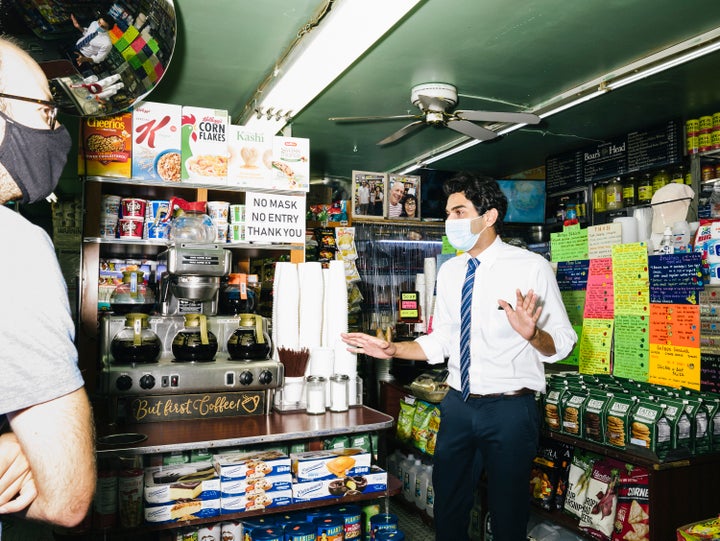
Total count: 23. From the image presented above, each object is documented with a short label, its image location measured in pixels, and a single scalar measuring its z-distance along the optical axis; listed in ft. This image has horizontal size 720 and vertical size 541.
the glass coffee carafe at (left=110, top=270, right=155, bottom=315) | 10.48
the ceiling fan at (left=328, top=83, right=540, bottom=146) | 14.03
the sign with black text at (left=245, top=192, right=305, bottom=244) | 10.38
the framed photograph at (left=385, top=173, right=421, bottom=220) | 16.81
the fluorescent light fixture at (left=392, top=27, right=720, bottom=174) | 12.55
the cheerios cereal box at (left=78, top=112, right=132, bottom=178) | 9.22
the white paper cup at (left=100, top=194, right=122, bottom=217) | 9.70
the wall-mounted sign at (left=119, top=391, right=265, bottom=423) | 8.12
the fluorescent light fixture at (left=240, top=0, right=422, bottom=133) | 9.91
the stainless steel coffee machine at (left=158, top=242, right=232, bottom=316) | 9.09
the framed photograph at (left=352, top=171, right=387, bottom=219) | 16.40
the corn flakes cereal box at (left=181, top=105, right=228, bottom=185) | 9.89
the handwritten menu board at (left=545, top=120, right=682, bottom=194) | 17.43
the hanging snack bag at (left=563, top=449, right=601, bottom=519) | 8.61
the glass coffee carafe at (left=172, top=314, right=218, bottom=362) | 8.64
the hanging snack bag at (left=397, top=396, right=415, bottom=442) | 13.30
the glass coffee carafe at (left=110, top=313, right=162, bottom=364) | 8.39
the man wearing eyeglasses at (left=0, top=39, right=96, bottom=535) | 2.76
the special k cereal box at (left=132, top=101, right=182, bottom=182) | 9.57
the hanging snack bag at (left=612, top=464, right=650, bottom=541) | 7.50
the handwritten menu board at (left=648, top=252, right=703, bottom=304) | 8.27
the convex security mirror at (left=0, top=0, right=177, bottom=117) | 4.41
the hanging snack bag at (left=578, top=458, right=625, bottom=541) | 7.99
